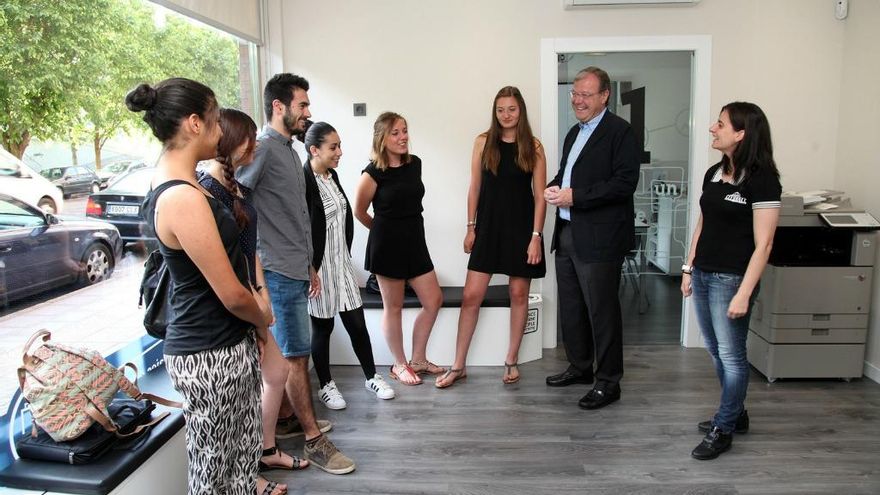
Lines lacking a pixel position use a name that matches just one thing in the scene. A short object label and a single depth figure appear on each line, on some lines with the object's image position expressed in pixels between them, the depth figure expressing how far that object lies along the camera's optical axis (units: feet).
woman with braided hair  6.67
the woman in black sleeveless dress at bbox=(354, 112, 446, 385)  11.08
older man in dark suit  10.28
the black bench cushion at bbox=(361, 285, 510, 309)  12.72
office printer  11.47
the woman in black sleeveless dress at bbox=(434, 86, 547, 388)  11.21
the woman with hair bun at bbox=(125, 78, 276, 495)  5.03
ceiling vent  12.77
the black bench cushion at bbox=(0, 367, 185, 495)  5.86
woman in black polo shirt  8.21
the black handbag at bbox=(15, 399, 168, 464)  6.11
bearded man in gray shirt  7.97
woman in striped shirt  9.66
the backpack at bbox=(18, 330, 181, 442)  5.98
